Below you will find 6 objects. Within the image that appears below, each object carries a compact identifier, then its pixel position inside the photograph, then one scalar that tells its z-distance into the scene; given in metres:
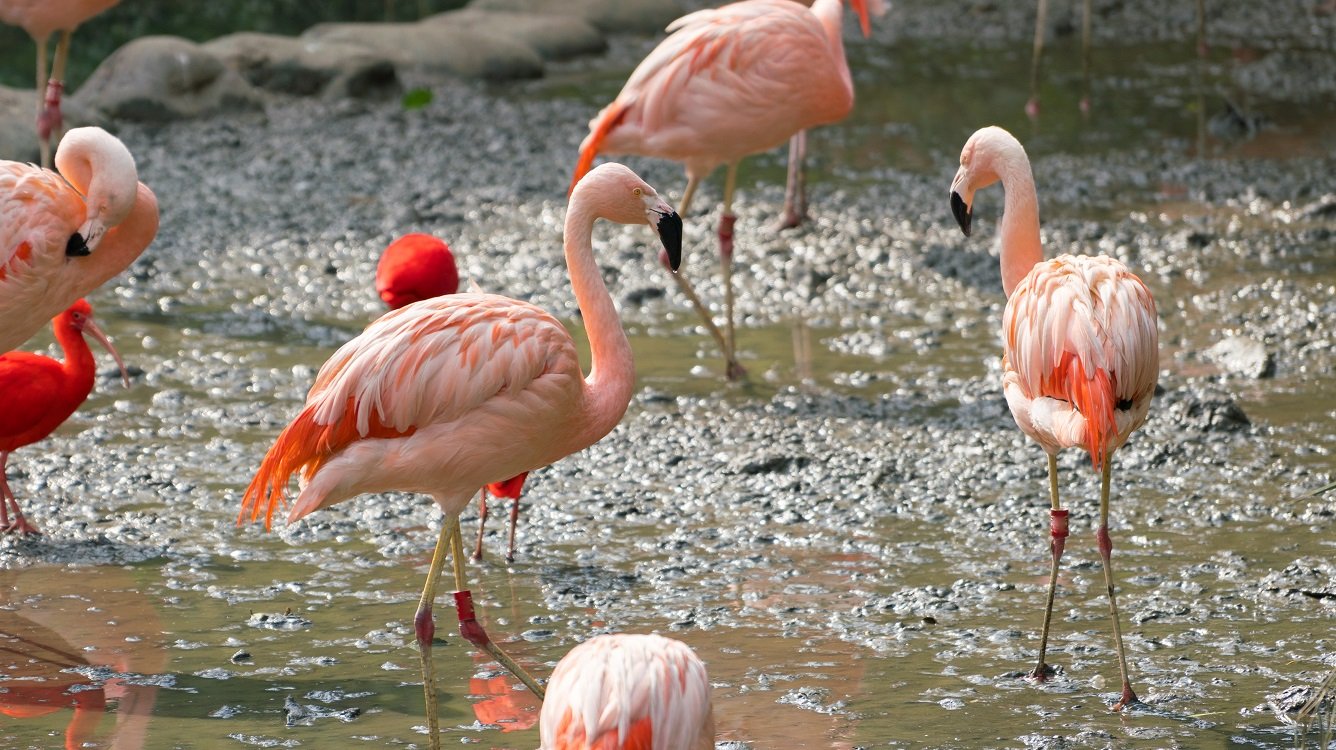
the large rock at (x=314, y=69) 21.73
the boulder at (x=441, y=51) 23.22
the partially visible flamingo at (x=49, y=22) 14.33
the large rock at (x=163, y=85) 19.81
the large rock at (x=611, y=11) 26.47
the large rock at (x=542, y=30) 24.81
